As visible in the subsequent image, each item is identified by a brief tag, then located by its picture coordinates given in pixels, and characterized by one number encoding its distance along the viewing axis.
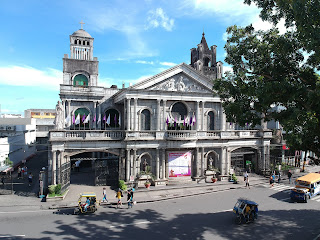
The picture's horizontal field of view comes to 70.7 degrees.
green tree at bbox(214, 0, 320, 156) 10.62
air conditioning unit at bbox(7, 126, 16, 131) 39.97
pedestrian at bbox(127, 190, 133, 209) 20.23
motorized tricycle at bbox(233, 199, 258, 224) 16.47
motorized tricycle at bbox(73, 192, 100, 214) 18.52
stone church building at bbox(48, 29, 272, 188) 26.11
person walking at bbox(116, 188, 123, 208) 20.32
